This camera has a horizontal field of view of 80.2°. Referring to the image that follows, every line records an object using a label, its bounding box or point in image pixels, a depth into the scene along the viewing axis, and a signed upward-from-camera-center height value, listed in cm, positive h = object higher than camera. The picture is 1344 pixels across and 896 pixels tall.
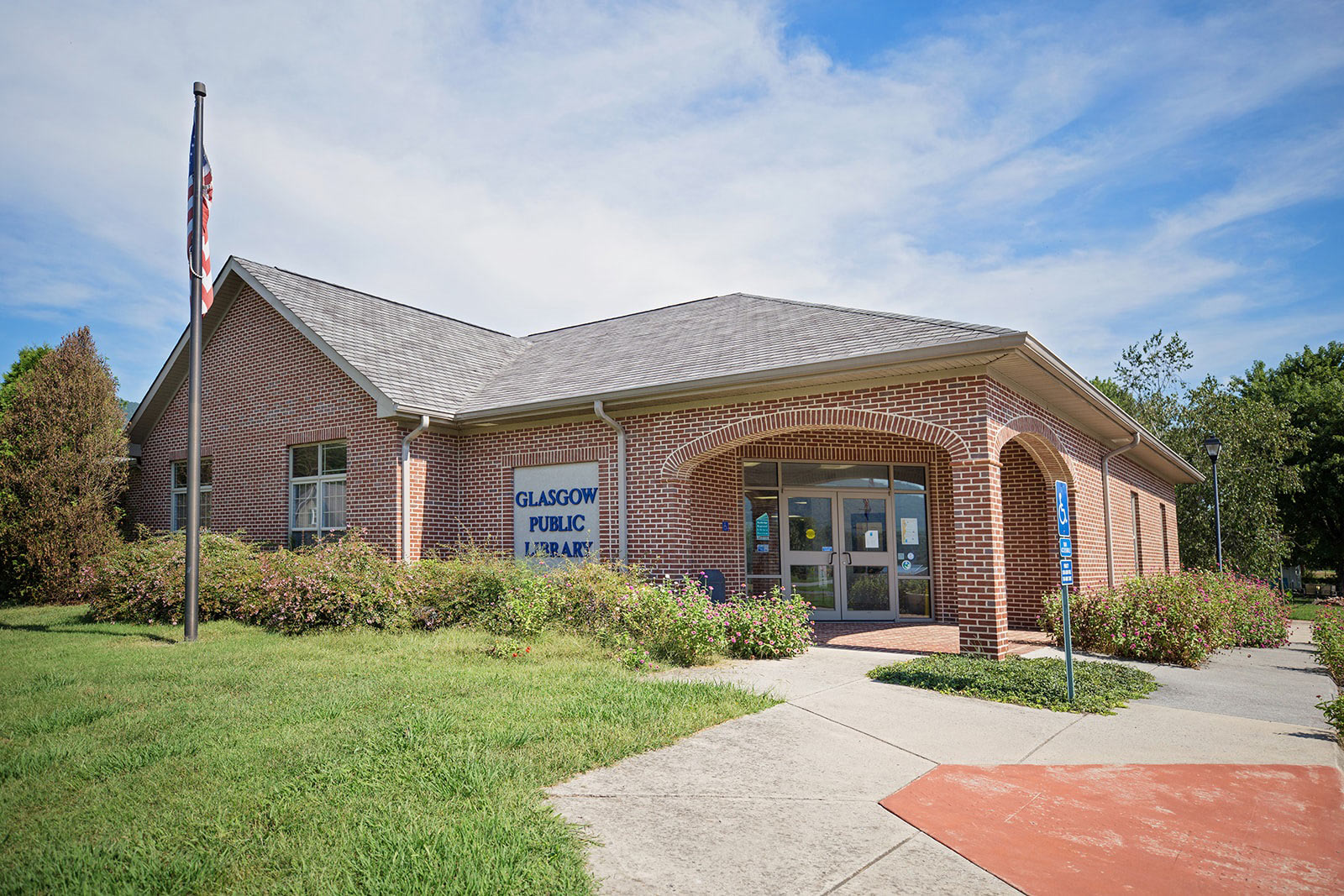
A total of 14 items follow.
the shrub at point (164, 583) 1134 -83
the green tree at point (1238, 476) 2589 +92
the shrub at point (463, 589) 1057 -92
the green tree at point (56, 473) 1509 +106
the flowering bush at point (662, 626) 866 -124
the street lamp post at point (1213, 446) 2089 +155
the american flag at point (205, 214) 1057 +416
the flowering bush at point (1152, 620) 973 -143
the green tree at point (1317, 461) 3200 +170
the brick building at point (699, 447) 954 +108
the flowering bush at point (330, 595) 1038 -96
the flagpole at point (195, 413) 995 +144
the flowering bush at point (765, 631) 930 -137
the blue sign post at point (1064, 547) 700 -35
